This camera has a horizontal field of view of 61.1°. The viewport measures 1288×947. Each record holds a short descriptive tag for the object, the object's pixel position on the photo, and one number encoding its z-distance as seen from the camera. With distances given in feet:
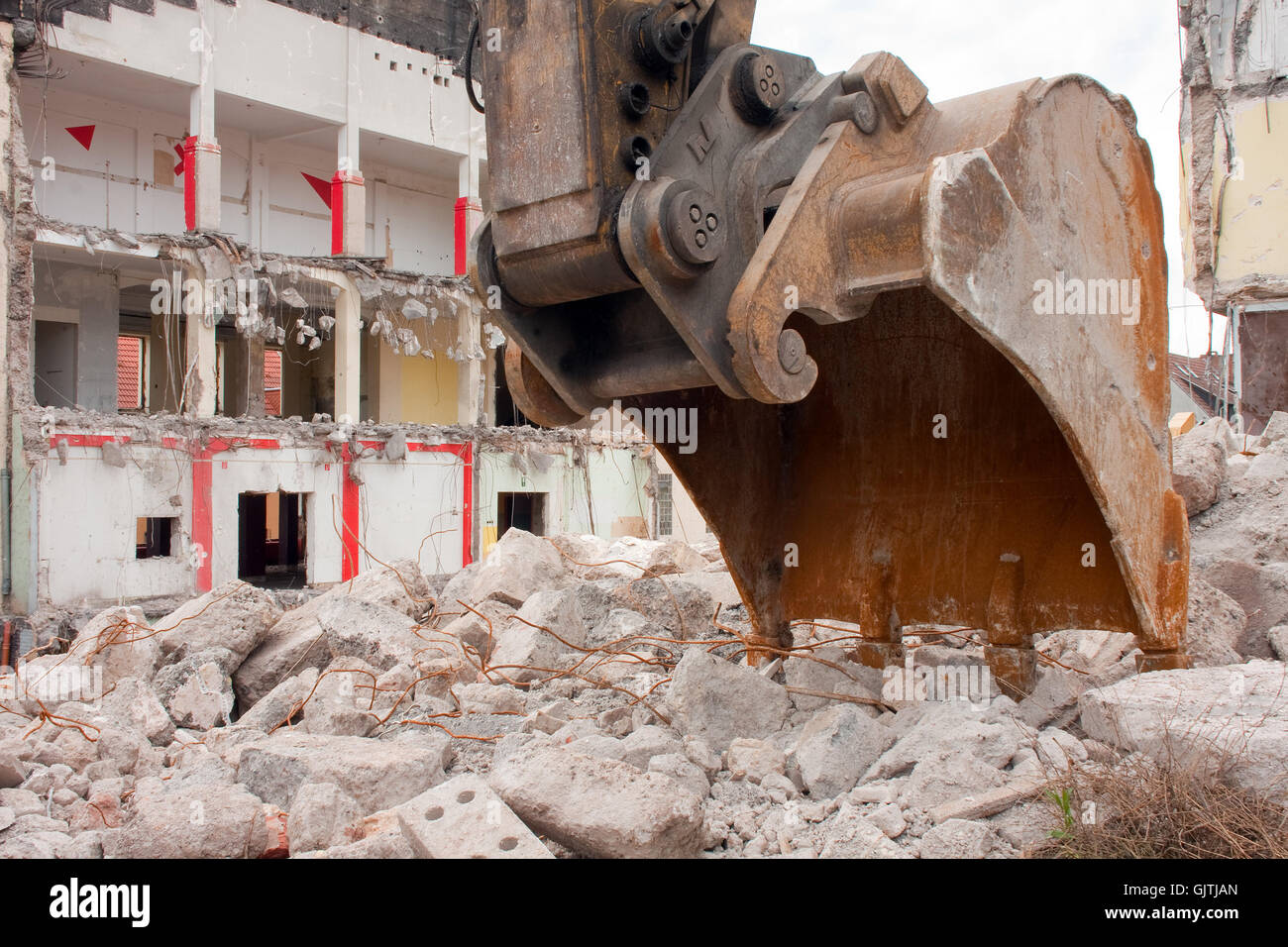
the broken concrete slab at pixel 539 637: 17.44
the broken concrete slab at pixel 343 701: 14.73
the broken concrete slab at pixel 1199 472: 18.33
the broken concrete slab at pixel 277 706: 16.10
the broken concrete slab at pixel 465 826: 9.28
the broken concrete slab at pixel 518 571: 23.59
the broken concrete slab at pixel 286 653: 19.25
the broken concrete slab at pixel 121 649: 19.16
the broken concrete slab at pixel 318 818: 10.54
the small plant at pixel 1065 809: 9.52
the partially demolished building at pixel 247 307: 56.70
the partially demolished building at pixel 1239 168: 44.57
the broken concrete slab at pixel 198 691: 16.83
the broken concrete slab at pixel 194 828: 10.27
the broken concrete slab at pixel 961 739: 10.96
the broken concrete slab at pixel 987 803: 9.95
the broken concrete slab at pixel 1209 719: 9.61
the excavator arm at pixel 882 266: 9.93
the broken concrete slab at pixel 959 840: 9.34
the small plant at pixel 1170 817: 9.12
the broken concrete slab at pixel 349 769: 11.74
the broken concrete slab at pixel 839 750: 11.15
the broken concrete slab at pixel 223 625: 19.27
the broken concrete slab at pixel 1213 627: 13.74
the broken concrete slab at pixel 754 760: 11.66
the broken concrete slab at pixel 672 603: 19.77
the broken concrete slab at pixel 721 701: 13.17
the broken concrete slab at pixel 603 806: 9.51
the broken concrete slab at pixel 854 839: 9.55
